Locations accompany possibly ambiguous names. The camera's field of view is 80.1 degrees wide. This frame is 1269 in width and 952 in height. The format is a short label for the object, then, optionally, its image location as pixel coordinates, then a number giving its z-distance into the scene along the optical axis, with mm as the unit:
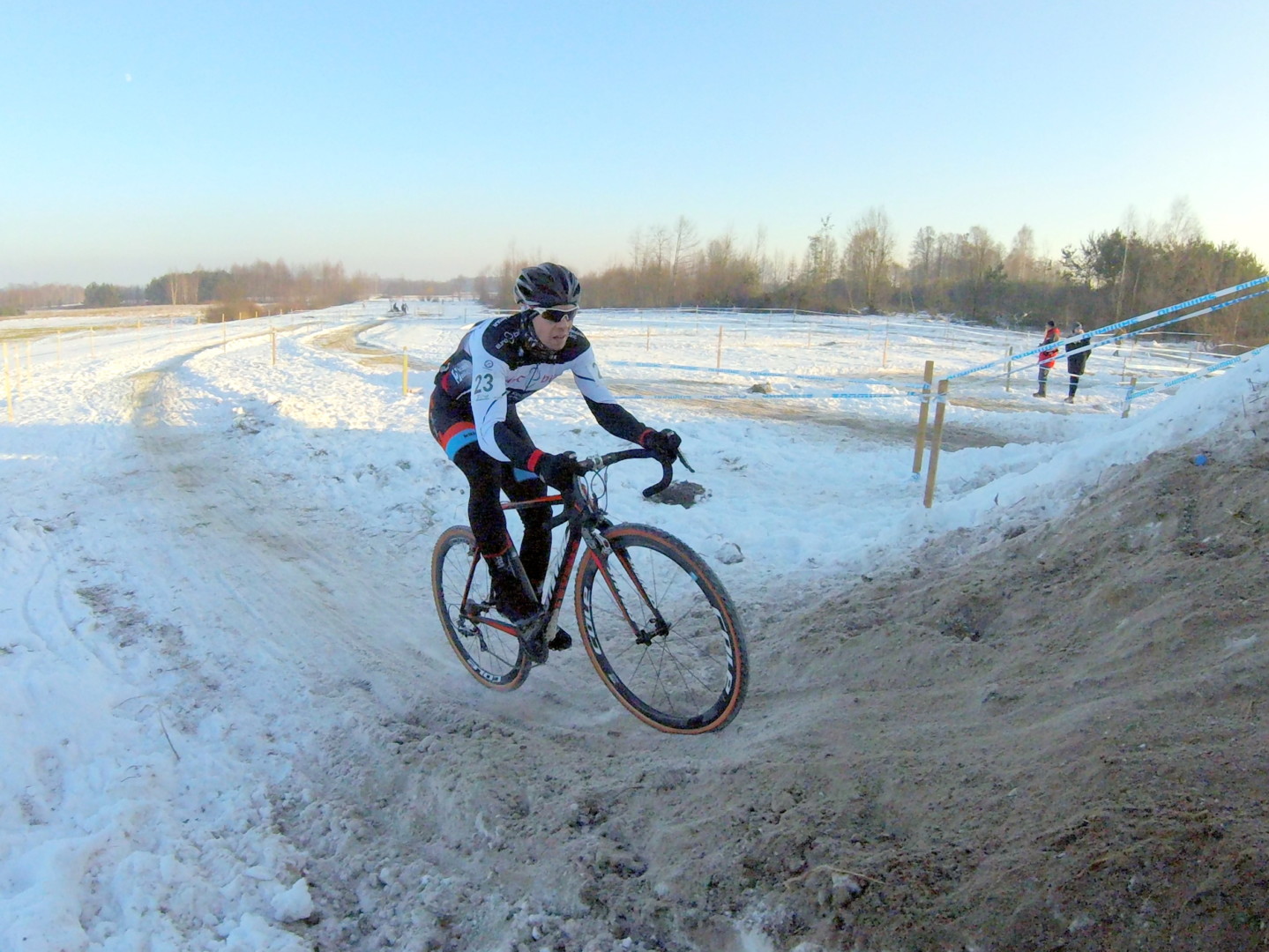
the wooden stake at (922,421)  8750
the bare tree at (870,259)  76750
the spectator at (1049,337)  18550
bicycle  3406
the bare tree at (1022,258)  84500
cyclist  3727
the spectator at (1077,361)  20712
